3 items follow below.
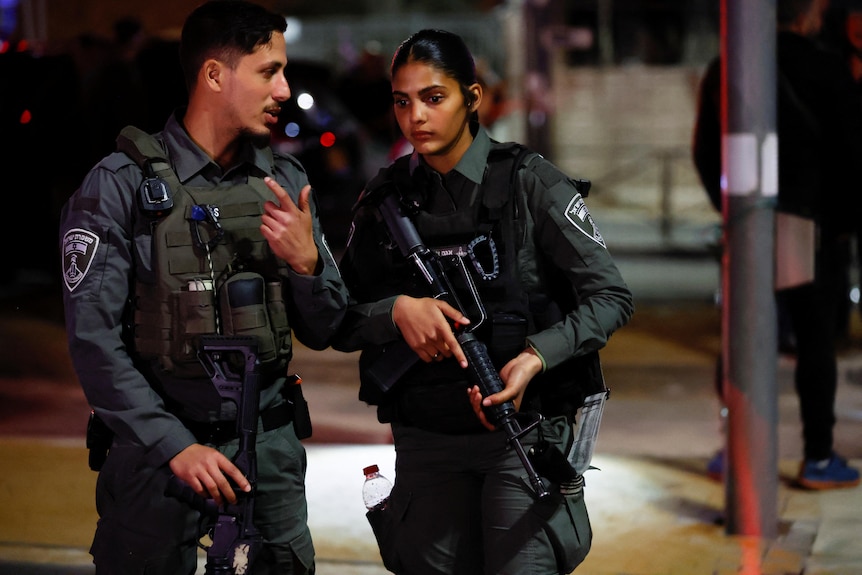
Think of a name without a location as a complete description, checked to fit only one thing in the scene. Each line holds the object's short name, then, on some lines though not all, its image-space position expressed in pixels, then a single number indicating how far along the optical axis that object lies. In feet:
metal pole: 33.73
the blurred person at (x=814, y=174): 37.37
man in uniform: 20.02
